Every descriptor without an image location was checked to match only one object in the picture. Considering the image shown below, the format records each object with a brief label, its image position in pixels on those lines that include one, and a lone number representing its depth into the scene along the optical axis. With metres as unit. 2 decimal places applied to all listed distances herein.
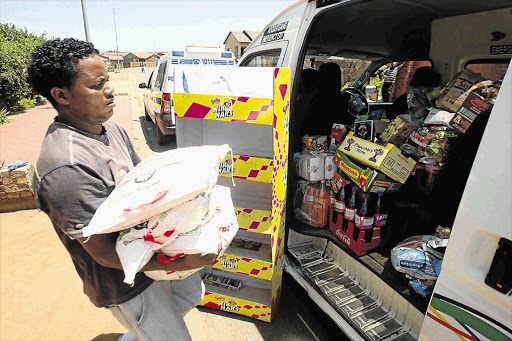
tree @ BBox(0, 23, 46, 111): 11.06
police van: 6.94
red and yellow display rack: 2.07
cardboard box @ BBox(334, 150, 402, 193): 2.21
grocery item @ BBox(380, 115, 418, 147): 2.47
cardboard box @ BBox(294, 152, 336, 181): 2.60
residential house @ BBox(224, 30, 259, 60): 33.18
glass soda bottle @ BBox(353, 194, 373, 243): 2.23
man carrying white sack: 1.16
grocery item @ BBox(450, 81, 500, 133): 1.97
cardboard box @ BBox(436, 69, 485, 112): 2.32
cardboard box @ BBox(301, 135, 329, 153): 2.78
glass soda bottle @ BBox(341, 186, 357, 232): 2.34
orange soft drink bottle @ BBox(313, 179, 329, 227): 2.70
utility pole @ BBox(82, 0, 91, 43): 9.62
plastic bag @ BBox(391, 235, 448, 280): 1.77
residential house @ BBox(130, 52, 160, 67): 79.32
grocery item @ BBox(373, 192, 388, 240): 2.29
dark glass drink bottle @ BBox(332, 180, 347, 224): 2.48
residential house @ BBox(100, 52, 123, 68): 77.56
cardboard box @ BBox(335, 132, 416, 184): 2.16
